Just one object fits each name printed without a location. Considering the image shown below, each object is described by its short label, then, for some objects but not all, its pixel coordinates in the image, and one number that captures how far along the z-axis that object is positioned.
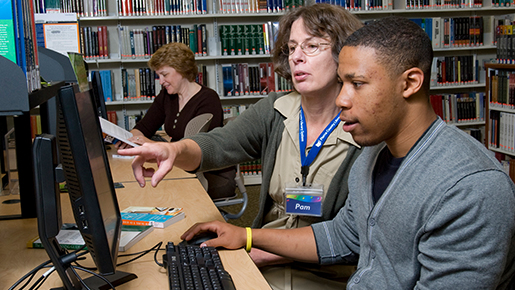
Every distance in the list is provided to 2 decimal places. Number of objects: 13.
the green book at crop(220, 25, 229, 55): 4.75
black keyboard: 0.98
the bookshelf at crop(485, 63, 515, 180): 3.80
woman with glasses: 1.46
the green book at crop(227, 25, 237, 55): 4.75
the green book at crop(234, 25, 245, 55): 4.75
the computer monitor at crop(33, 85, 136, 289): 0.83
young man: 0.84
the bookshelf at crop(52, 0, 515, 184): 4.66
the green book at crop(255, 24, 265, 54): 4.74
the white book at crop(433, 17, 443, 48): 4.94
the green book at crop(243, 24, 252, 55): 4.75
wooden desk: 1.06
